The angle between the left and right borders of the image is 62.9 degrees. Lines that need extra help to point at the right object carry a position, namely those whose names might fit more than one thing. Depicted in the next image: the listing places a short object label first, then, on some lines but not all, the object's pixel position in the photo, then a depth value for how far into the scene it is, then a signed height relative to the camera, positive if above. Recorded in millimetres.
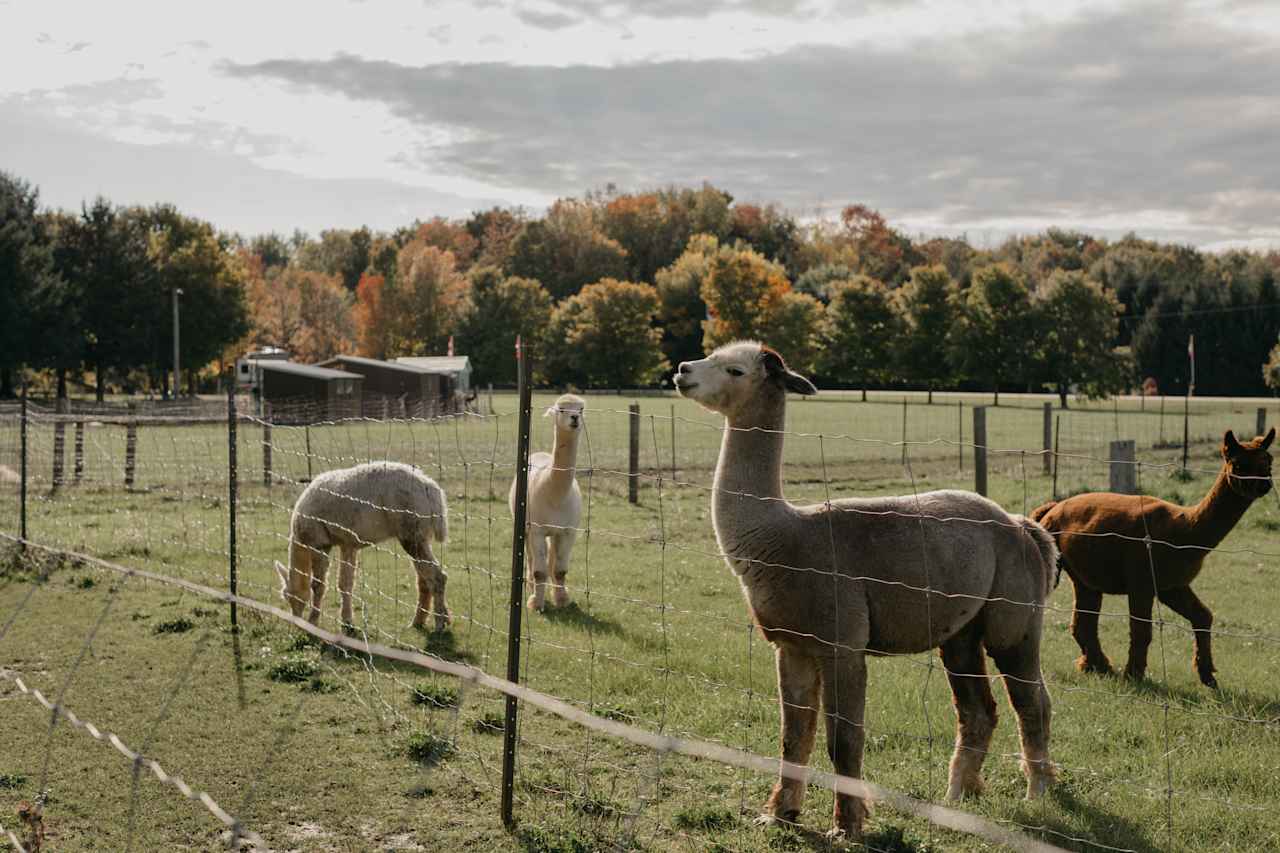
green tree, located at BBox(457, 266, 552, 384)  81812 +3922
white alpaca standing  9250 -1252
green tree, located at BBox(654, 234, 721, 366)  90250 +6049
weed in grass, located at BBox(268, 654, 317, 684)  7320 -2115
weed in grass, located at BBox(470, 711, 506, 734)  6281 -2117
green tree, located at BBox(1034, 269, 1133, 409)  64312 +2790
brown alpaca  6980 -1143
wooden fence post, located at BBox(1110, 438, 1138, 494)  13289 -1136
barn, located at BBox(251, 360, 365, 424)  45781 -830
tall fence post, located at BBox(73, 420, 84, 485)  18312 -1525
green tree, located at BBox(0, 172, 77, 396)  47844 +3257
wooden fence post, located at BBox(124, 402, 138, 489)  17902 -1511
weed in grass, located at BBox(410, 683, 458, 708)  6738 -2108
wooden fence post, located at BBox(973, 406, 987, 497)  15078 -1157
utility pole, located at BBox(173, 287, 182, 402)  55188 +225
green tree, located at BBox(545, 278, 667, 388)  77500 +2579
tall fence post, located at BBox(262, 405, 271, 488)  15938 -1454
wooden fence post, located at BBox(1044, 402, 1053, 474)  19867 -827
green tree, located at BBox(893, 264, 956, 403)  70875 +3627
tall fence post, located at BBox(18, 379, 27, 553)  11375 -1286
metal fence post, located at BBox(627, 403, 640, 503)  17625 -1589
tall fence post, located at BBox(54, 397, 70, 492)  17312 -1503
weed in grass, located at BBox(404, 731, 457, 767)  5832 -2120
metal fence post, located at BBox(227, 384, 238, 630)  8891 -953
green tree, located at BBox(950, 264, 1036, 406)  66875 +3239
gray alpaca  4734 -954
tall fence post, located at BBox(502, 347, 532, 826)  4918 -1075
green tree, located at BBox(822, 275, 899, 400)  74688 +3756
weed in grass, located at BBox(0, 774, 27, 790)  5336 -2127
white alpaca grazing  8750 -1301
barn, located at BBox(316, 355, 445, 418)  57156 -383
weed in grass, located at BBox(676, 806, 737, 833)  4883 -2076
